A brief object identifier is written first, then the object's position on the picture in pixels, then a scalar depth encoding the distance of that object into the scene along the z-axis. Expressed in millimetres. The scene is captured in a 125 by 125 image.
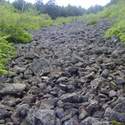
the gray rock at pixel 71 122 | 1976
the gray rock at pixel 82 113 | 2038
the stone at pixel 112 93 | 2268
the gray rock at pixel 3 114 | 2147
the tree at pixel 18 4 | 18204
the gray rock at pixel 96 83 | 2440
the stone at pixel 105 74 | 2653
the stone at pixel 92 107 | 2108
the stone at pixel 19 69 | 3074
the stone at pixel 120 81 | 2475
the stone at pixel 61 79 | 2687
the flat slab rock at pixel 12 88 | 2524
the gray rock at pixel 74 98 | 2272
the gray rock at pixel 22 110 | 2160
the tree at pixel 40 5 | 21336
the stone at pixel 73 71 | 2899
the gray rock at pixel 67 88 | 2506
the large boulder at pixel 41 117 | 2010
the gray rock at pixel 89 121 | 1930
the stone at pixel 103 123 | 1897
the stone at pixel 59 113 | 2076
